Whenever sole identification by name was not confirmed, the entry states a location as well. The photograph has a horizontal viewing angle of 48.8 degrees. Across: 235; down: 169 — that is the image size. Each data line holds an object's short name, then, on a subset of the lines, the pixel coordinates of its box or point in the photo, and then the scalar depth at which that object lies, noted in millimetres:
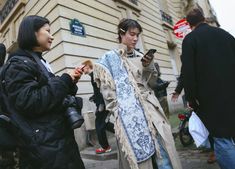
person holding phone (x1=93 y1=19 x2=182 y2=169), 2219
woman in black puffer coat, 1606
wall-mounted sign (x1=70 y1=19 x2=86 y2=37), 6848
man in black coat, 2285
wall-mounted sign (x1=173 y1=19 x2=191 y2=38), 6602
